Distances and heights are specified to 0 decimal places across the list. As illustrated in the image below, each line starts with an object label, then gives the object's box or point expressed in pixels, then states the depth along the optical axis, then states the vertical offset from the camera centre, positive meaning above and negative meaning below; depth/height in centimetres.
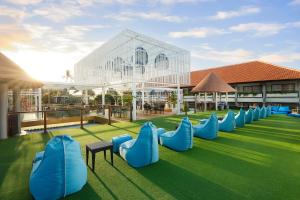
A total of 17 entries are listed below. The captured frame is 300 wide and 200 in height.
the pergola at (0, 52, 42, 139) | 663 +65
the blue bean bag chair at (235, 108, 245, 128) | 966 -125
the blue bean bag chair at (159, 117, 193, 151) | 555 -129
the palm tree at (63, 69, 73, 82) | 4527 +562
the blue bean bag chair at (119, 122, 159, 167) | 437 -129
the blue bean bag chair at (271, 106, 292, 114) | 1682 -137
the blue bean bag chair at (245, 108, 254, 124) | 1089 -127
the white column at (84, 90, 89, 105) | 2141 +0
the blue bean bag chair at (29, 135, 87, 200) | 299 -128
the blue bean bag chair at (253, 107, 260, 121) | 1203 -124
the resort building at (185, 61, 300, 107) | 1853 +141
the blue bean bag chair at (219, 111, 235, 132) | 846 -132
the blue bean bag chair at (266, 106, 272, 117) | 1434 -127
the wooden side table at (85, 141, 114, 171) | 415 -121
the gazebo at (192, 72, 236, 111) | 1426 +90
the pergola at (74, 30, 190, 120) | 1311 +293
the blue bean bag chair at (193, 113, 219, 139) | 704 -130
